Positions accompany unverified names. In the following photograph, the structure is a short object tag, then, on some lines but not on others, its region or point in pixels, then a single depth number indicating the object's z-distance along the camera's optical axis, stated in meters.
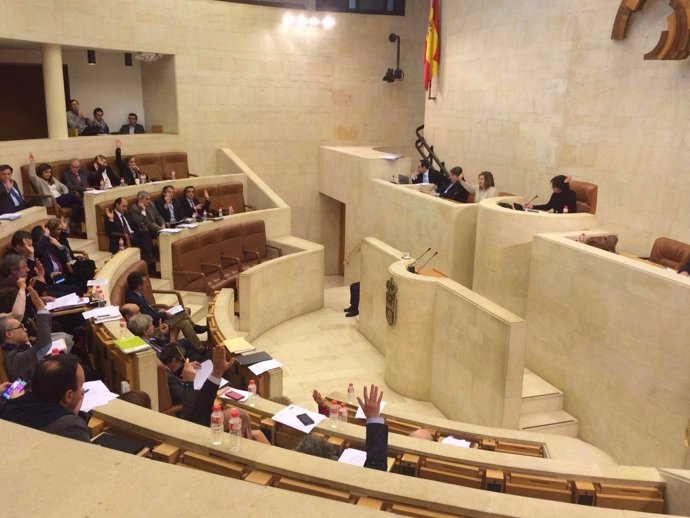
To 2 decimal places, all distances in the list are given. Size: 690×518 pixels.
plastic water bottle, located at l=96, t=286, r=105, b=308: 5.45
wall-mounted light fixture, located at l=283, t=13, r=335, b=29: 12.67
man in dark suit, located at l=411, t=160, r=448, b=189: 10.50
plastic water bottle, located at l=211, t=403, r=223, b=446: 2.78
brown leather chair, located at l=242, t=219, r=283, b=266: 9.91
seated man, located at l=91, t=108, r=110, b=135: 11.02
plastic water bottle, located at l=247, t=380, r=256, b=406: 3.89
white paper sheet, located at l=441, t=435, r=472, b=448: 3.96
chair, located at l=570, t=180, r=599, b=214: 7.92
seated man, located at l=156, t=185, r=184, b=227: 9.28
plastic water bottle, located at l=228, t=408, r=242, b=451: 2.77
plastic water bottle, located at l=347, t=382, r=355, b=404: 4.66
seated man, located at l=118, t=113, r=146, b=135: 11.81
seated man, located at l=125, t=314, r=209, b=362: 5.23
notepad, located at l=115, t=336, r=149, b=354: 4.41
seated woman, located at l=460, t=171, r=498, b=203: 8.66
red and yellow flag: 11.89
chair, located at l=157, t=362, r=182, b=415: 4.64
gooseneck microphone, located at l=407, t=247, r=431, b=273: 7.49
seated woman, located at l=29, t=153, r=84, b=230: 8.68
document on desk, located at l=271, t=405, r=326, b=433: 3.53
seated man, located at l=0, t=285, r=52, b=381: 3.78
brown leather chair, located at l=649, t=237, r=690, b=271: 6.45
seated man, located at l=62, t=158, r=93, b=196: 9.14
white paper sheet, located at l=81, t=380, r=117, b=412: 3.18
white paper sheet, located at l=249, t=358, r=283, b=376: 4.85
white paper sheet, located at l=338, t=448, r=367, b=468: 3.17
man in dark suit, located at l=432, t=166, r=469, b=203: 8.98
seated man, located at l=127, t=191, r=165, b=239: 8.53
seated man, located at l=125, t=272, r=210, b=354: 6.26
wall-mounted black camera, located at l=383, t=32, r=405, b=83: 13.56
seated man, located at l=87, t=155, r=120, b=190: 9.67
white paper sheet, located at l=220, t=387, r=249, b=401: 3.92
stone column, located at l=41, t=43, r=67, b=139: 9.95
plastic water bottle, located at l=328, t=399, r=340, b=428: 3.77
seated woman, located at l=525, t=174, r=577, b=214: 7.55
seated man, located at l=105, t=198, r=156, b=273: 8.27
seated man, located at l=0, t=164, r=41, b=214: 7.33
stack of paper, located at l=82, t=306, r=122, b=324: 5.13
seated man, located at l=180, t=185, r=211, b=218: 9.74
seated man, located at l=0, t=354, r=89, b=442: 2.53
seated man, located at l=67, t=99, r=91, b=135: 10.77
